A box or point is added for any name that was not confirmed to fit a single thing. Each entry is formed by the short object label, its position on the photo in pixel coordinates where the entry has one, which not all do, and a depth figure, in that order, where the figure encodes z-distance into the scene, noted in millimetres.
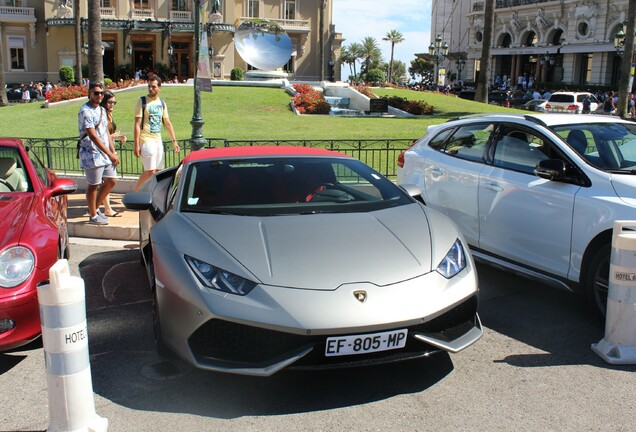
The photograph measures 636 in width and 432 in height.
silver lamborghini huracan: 3559
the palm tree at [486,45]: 28281
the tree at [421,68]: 102862
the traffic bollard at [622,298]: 4281
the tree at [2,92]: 31938
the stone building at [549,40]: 57188
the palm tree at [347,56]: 114500
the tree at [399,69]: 123938
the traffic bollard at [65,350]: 3211
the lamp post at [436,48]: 43256
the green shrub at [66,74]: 47719
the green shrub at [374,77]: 55656
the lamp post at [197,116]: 10930
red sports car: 4176
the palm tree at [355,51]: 113625
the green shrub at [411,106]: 27375
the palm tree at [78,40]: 41044
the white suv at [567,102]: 37281
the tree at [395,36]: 116312
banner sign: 10828
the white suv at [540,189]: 5004
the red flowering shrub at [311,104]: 27578
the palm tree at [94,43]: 19969
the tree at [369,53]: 112750
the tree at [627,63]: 26266
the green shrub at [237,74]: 43031
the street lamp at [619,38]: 34969
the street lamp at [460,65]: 75812
